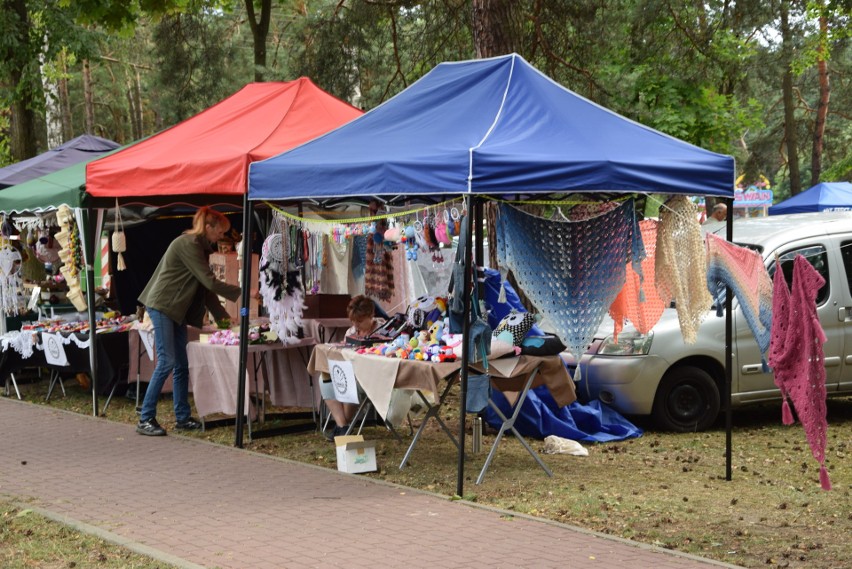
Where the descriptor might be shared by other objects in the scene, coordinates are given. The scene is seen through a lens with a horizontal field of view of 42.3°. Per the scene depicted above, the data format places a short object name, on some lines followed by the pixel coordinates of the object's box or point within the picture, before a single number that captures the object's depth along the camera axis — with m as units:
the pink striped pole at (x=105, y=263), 12.91
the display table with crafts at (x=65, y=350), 11.67
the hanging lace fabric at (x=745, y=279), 8.11
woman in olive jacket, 9.77
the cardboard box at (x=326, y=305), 10.38
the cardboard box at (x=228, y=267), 11.41
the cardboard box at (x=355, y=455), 8.27
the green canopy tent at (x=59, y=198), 10.82
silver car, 9.95
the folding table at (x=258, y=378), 9.96
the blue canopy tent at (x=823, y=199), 21.72
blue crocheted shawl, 8.00
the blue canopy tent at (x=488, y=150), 7.27
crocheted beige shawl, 8.02
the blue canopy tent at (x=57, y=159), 14.48
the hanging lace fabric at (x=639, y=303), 8.80
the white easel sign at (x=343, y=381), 8.70
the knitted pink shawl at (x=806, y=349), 6.77
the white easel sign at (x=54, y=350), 12.05
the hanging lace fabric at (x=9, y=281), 13.49
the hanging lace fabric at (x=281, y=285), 9.67
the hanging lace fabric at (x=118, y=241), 11.09
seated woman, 9.05
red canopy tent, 9.38
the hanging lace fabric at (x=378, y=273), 10.25
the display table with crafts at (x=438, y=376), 7.96
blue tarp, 9.72
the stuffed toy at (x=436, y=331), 8.27
